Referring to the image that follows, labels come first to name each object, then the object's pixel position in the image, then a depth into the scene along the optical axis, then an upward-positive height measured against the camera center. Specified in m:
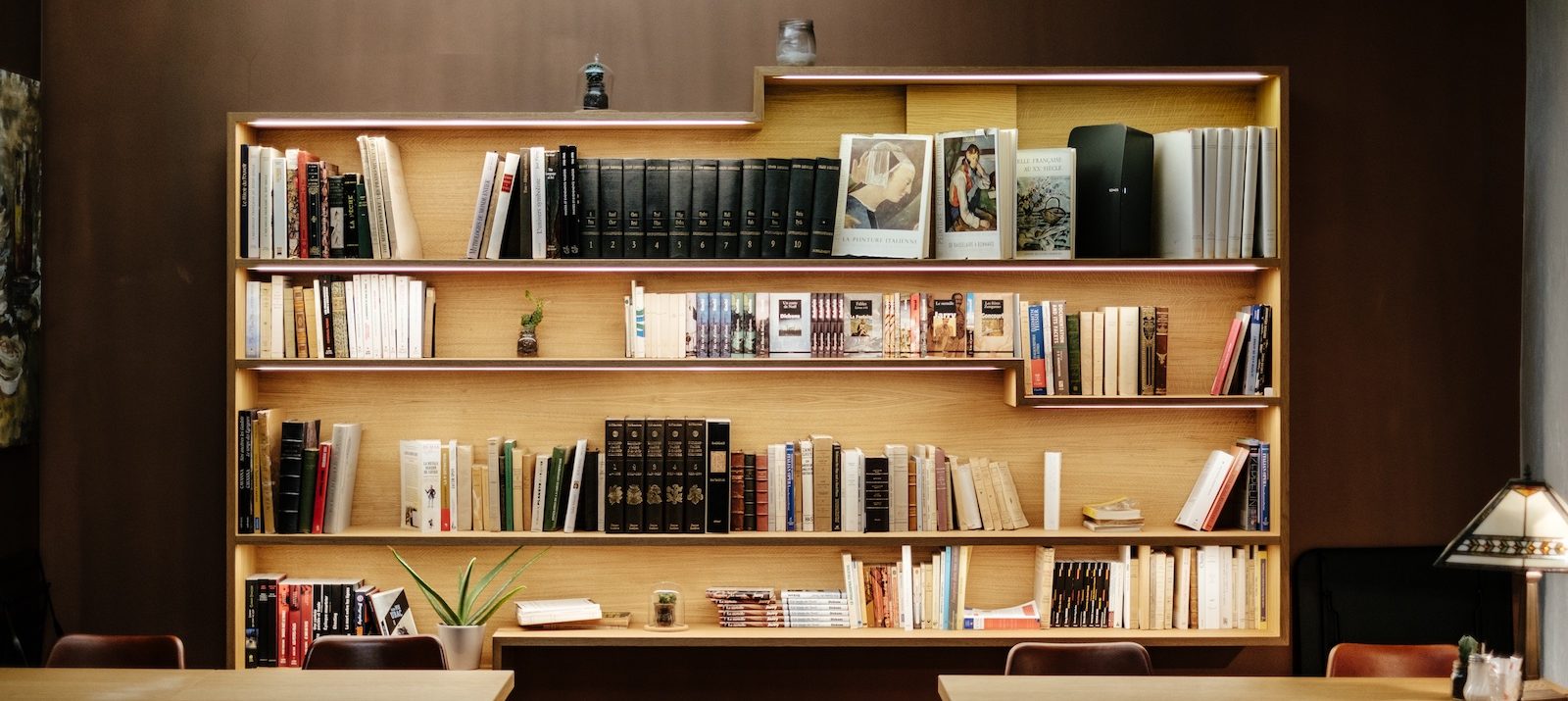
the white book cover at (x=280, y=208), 3.48 +0.41
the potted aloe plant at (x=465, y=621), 3.41 -0.81
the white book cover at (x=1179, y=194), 3.43 +0.46
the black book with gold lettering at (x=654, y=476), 3.52 -0.38
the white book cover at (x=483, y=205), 3.49 +0.42
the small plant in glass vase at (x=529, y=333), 3.59 +0.05
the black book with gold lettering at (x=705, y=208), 3.49 +0.42
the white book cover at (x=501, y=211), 3.49 +0.41
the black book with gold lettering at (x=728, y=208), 3.49 +0.42
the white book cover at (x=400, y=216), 3.52 +0.40
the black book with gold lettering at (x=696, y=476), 3.52 -0.38
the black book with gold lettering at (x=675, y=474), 3.52 -0.37
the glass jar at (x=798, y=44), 3.49 +0.90
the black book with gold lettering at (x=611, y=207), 3.48 +0.42
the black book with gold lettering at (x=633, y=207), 3.48 +0.42
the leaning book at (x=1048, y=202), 3.47 +0.44
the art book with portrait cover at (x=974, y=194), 3.43 +0.46
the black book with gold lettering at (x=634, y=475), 3.52 -0.37
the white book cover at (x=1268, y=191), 3.43 +0.47
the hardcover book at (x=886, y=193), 3.47 +0.46
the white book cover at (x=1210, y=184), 3.43 +0.49
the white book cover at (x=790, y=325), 3.50 +0.07
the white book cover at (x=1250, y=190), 3.44 +0.47
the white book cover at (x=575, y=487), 3.55 -0.42
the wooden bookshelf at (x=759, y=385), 3.69 -0.11
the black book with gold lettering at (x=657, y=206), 3.49 +0.42
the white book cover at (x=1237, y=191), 3.44 +0.47
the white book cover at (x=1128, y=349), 3.51 +0.01
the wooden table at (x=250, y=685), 2.59 -0.76
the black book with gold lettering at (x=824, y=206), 3.46 +0.42
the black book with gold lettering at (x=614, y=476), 3.52 -0.38
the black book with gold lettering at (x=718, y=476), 3.53 -0.38
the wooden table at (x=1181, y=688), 2.60 -0.76
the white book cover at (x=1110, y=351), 3.51 +0.00
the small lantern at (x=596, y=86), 3.54 +0.79
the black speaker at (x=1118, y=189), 3.42 +0.47
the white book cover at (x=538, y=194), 3.46 +0.45
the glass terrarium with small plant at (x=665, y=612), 3.56 -0.79
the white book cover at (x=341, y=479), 3.56 -0.40
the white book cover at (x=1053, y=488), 3.57 -0.41
